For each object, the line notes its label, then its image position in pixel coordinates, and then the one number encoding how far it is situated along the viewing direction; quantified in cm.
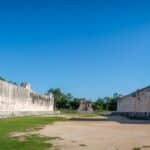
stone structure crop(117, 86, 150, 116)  2501
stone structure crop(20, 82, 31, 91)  2545
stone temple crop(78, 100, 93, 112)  4292
